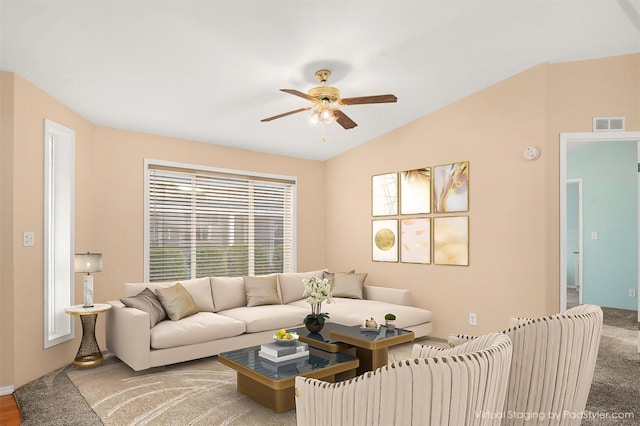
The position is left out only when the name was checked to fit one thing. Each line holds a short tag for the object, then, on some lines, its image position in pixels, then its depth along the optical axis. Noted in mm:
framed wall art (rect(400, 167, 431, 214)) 5641
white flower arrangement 4039
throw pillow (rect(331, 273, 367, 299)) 5953
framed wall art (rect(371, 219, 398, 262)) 6055
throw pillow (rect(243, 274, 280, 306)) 5398
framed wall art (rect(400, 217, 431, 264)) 5625
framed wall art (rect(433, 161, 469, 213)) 5219
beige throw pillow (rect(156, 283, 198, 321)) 4523
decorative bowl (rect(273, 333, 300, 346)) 3492
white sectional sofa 4039
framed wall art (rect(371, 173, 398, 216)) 6074
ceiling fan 3822
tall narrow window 4391
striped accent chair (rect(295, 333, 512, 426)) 1460
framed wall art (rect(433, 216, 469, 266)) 5195
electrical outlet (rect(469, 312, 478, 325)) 5051
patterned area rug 3098
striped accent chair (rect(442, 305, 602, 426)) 2129
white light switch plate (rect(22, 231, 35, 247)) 3754
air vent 4441
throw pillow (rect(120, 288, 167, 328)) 4270
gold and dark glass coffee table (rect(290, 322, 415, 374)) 3773
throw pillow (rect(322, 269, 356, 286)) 6234
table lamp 4262
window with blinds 5492
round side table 4172
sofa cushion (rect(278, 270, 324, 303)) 5840
